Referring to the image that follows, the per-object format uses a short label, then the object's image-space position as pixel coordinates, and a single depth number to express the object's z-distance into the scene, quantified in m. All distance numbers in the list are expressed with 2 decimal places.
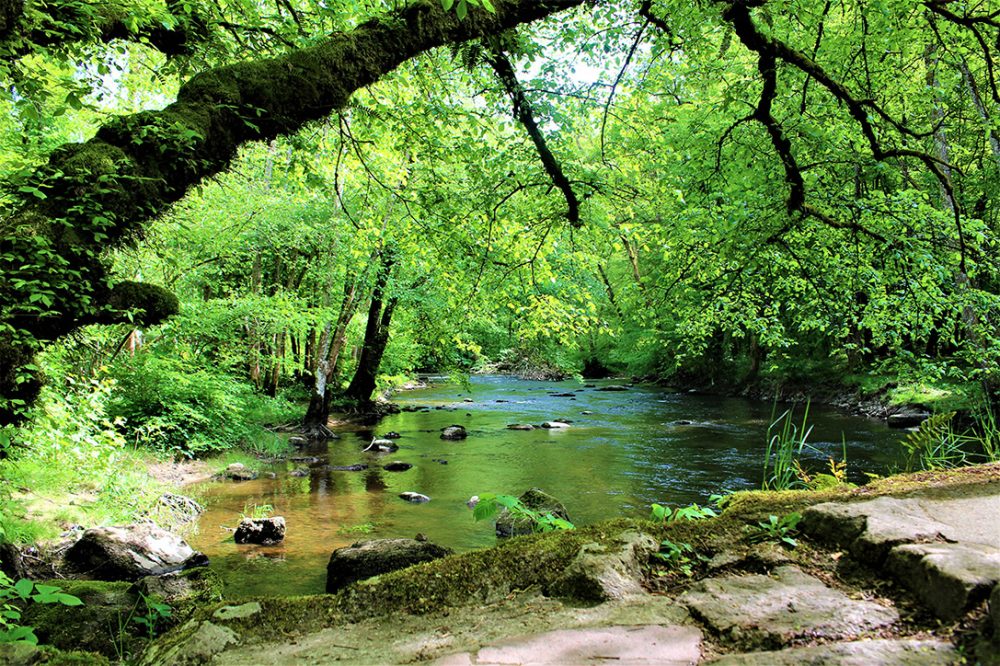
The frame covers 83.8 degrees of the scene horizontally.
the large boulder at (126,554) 6.11
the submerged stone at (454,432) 15.41
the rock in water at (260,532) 7.34
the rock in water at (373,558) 5.59
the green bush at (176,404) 11.26
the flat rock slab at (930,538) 1.74
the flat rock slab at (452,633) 1.95
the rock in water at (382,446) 13.72
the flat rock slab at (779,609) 1.80
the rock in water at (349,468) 11.70
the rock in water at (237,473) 11.04
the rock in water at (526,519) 7.53
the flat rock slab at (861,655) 1.52
